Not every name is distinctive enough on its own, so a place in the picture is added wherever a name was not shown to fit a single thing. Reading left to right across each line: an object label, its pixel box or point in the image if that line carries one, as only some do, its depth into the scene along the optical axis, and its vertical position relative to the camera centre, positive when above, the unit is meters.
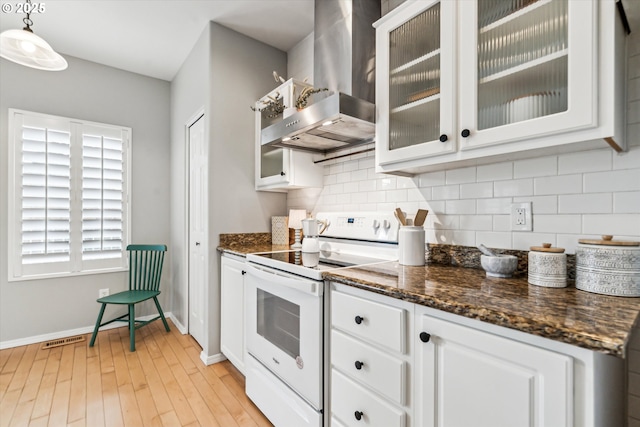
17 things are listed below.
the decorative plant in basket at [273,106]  2.39 +0.91
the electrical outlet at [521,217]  1.31 -0.02
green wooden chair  3.08 -0.61
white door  2.55 -0.14
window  2.72 +0.17
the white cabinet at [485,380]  0.72 -0.47
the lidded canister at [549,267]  1.07 -0.20
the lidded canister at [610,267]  0.93 -0.18
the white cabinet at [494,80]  0.93 +0.52
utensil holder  1.52 -0.16
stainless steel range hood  1.64 +0.89
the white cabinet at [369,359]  1.05 -0.58
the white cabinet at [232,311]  2.13 -0.75
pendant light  1.56 +0.92
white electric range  1.39 -0.55
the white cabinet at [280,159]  2.30 +0.45
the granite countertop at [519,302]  0.68 -0.27
